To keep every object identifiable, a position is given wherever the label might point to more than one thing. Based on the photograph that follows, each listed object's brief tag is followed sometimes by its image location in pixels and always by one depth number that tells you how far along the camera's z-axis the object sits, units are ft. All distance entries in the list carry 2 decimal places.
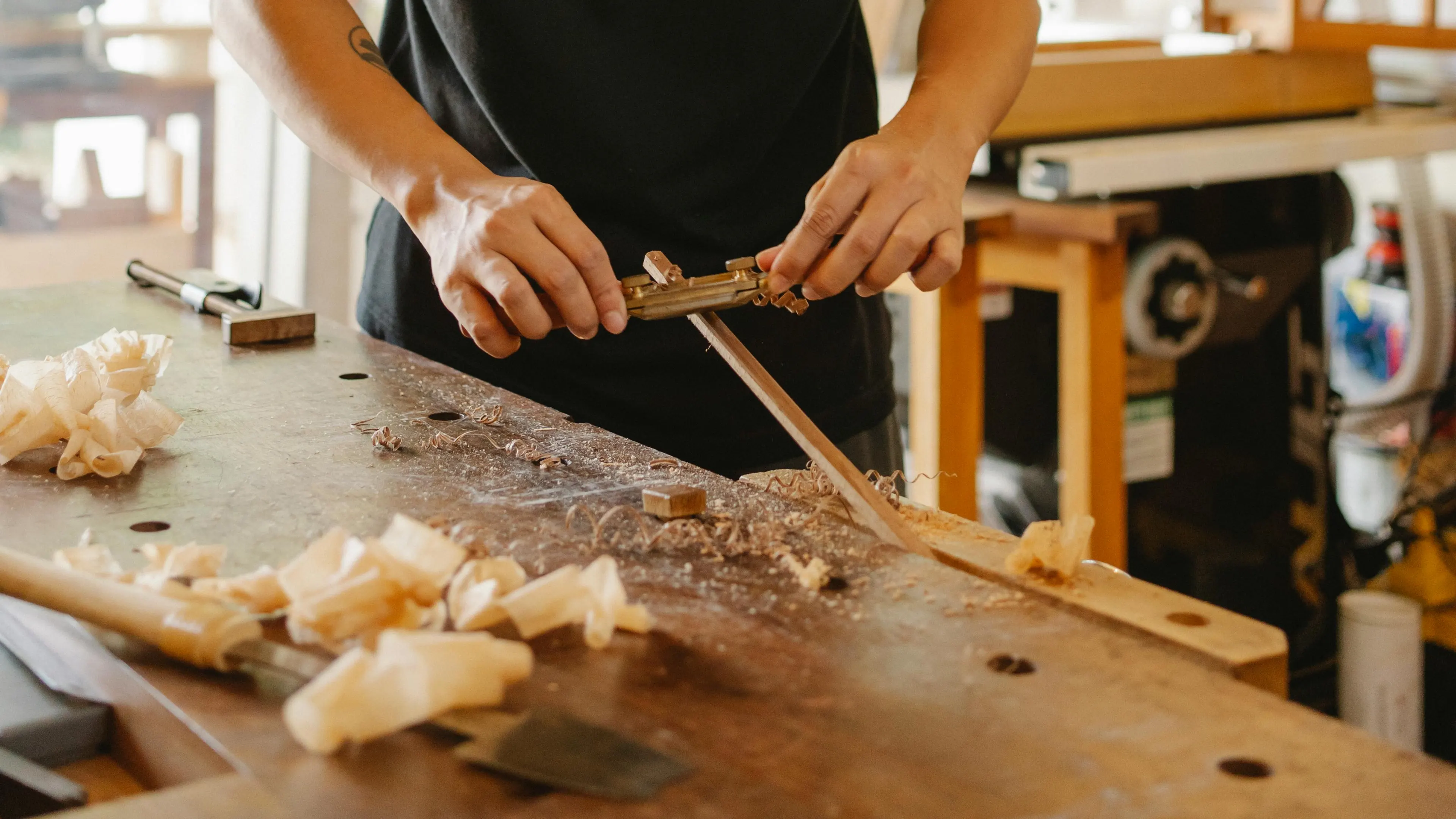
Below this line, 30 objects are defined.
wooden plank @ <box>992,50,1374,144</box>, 7.10
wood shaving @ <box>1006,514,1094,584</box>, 2.63
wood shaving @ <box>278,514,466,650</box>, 2.28
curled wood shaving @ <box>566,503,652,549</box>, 2.85
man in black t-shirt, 3.98
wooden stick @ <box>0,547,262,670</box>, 2.21
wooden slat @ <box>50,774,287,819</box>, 1.81
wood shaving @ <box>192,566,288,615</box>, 2.40
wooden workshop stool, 6.88
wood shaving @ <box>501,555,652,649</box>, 2.34
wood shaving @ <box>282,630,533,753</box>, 1.95
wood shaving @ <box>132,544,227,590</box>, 2.54
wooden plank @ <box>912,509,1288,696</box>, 2.29
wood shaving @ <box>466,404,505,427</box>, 3.67
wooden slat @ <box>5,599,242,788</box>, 2.08
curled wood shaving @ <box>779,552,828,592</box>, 2.60
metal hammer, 4.48
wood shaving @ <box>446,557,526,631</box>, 2.34
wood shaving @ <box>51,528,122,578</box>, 2.58
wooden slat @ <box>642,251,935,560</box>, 2.90
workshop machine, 7.29
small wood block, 2.93
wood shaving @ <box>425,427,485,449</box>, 3.44
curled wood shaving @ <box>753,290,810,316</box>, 3.59
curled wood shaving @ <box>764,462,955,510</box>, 3.18
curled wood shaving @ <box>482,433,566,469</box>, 3.31
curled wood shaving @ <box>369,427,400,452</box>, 3.41
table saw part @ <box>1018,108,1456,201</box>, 6.62
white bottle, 7.13
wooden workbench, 1.86
